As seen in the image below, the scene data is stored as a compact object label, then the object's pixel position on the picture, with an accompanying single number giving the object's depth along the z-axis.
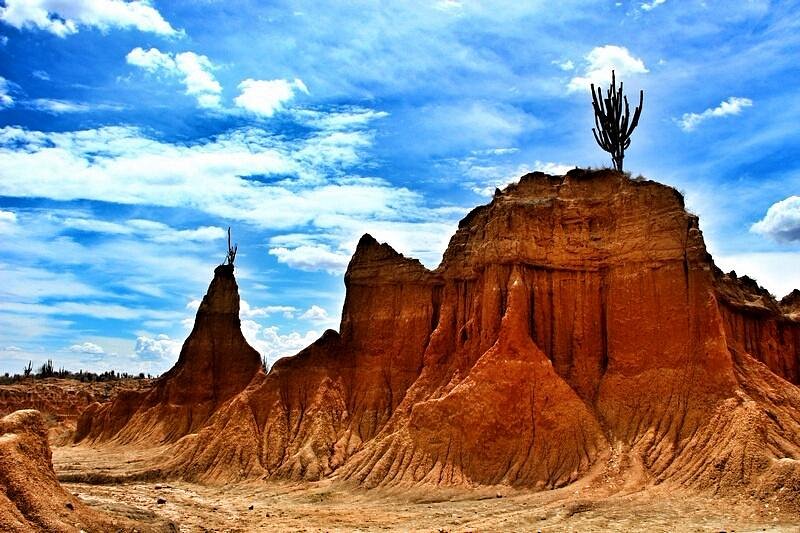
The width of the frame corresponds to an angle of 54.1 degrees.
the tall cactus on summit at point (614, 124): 41.88
